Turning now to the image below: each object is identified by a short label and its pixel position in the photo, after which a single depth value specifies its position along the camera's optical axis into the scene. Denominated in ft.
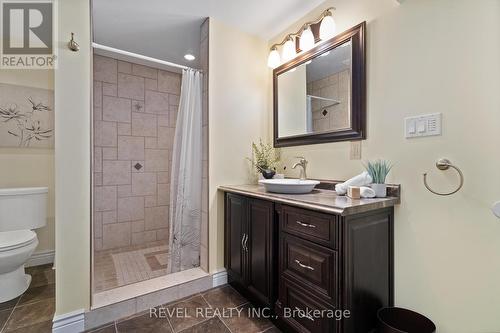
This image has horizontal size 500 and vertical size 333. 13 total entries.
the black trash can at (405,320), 4.08
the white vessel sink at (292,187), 5.05
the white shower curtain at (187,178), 6.72
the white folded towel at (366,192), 4.39
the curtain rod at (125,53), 5.47
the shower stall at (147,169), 6.75
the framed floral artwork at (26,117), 7.00
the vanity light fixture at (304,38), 5.48
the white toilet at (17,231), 5.60
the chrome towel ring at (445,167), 3.68
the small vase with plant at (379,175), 4.46
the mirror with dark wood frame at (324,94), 5.09
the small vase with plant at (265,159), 6.81
